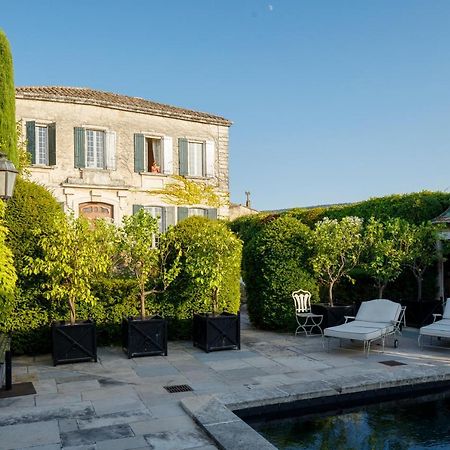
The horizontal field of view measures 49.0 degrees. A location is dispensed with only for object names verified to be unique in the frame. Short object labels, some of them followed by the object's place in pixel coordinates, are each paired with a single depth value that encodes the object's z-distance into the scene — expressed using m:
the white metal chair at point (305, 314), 10.38
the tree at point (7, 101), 10.09
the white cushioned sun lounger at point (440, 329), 8.51
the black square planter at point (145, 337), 8.30
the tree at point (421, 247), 10.93
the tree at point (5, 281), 5.94
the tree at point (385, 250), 10.81
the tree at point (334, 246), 10.56
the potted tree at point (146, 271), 8.37
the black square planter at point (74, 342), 7.79
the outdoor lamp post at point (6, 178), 5.91
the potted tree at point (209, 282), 8.90
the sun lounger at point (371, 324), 8.35
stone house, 18.22
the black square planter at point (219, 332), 8.77
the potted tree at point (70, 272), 7.85
